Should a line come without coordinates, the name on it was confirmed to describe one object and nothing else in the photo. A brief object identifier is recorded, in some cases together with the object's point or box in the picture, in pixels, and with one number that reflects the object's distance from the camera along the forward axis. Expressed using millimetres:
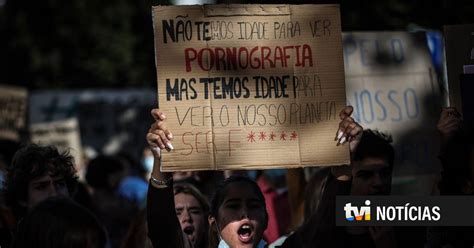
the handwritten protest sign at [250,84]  8080
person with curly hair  10114
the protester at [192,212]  10203
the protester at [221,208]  7984
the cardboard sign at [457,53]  8416
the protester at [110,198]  14992
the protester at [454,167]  7812
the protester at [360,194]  8423
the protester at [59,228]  7075
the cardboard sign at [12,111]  22848
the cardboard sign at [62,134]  26971
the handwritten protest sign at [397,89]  12184
